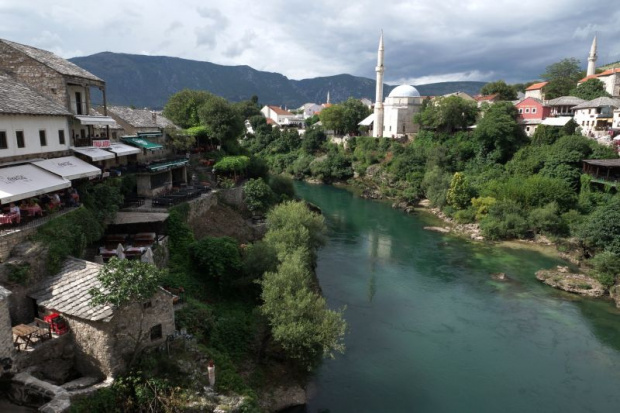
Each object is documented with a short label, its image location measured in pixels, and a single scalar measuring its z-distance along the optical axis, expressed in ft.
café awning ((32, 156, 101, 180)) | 58.39
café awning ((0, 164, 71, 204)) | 47.24
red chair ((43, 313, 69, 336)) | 40.19
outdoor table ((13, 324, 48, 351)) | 38.27
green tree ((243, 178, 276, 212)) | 106.83
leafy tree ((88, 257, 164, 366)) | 39.22
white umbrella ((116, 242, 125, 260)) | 55.06
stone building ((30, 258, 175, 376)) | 39.17
